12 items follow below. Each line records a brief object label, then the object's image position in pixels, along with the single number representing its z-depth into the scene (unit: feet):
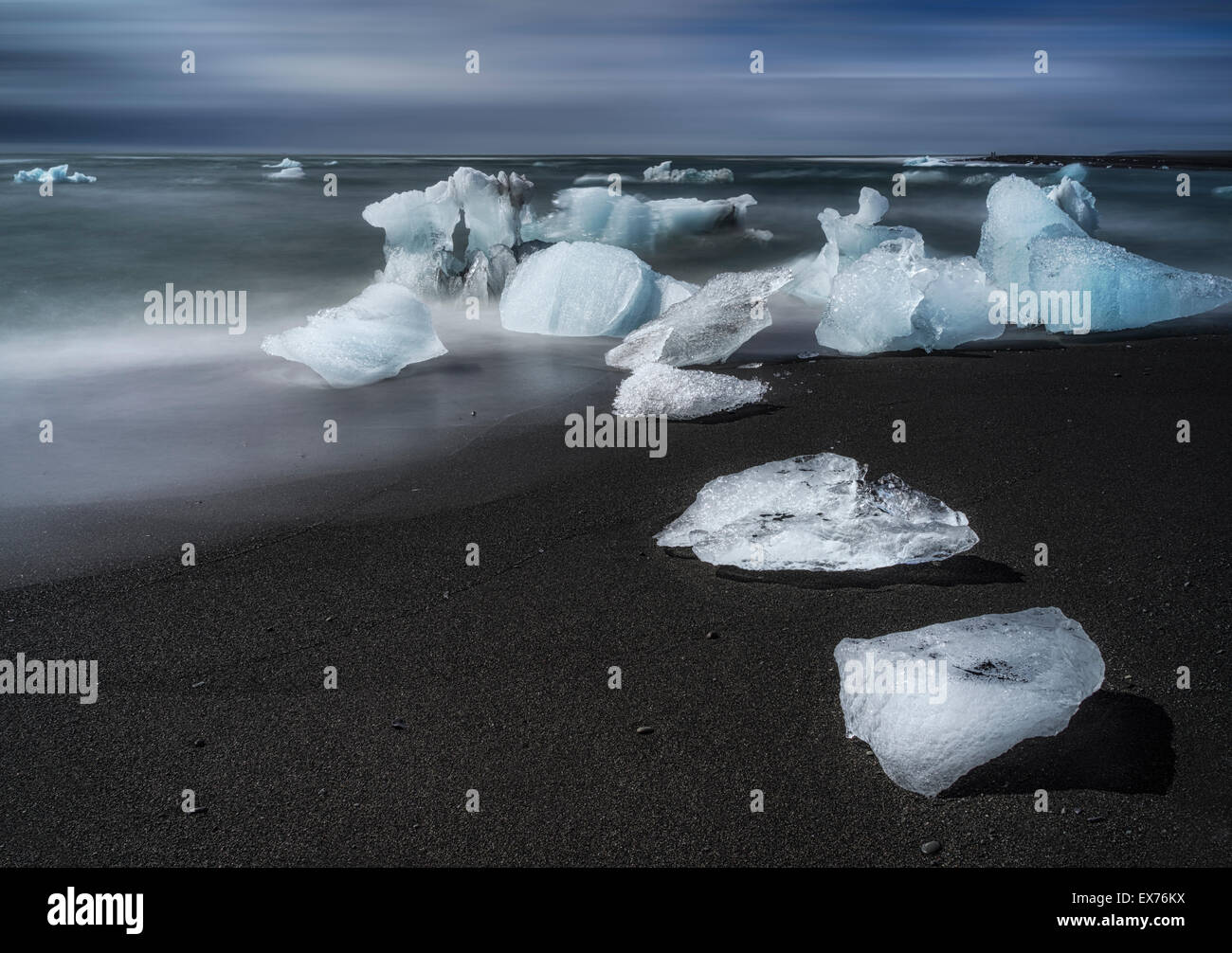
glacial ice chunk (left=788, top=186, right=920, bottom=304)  33.50
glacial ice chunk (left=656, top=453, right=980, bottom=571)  12.71
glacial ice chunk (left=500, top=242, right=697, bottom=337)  28.32
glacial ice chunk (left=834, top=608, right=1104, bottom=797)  8.71
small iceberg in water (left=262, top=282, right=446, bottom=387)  23.61
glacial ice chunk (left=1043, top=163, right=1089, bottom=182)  47.92
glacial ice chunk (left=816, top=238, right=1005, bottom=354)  25.22
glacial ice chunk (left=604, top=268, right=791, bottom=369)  24.02
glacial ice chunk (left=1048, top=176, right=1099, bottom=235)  38.07
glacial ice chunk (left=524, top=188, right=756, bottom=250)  41.98
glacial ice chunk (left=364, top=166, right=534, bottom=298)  32.60
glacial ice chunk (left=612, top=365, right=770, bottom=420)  19.83
